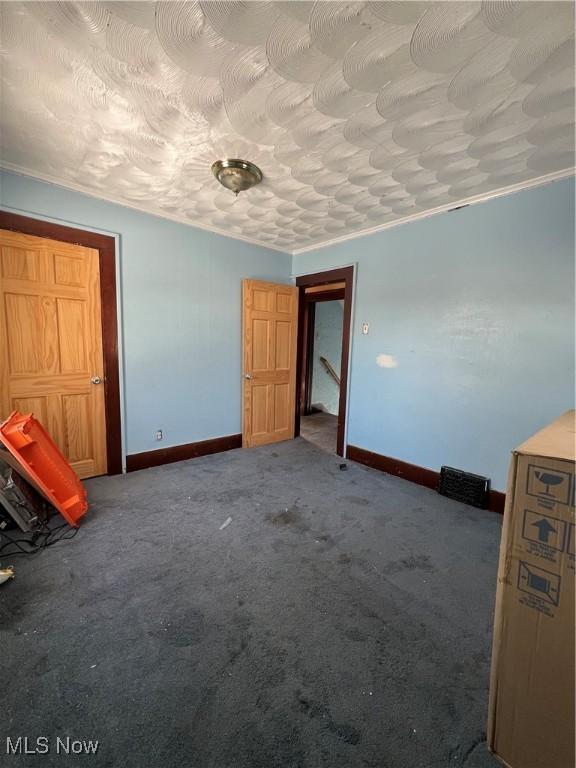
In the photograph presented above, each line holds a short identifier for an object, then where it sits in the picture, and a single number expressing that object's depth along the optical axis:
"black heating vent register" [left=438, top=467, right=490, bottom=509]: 2.59
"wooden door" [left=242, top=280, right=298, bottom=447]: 3.78
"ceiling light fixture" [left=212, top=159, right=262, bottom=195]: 2.09
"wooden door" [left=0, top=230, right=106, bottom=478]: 2.45
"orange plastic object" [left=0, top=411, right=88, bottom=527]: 1.97
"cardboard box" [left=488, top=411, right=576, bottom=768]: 0.74
